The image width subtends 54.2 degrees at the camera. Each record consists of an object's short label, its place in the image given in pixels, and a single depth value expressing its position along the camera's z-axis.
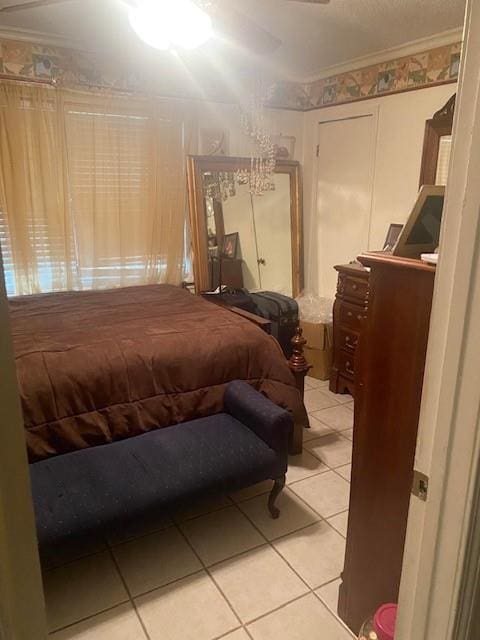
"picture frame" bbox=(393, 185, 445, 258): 1.35
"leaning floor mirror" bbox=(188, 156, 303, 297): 3.92
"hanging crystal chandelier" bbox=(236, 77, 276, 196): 4.02
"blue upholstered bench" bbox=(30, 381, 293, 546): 1.75
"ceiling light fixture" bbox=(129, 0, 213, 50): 1.82
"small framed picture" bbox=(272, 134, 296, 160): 4.34
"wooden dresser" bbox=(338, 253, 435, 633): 1.33
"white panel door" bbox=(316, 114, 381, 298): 3.85
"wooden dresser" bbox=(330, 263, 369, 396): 3.46
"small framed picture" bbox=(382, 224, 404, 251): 3.59
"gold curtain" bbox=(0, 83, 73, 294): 3.21
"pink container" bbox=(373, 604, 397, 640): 1.29
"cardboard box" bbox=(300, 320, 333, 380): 3.90
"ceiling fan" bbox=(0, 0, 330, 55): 1.97
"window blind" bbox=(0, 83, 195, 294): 3.29
